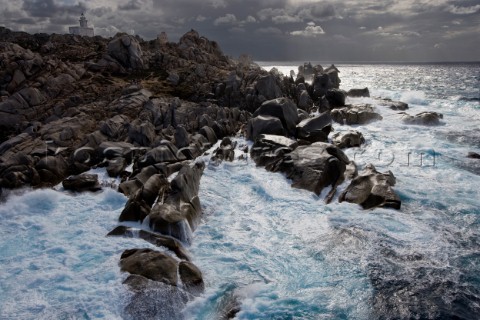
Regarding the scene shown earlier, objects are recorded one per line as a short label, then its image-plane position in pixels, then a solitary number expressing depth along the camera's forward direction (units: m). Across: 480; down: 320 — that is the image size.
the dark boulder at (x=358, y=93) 66.56
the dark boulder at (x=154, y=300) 13.59
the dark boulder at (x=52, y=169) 26.45
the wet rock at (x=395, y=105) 54.69
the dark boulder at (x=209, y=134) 36.72
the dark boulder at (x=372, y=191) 22.31
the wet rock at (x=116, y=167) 27.31
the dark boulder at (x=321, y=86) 61.10
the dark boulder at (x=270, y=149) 30.41
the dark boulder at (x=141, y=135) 33.12
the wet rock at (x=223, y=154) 31.72
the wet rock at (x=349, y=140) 35.59
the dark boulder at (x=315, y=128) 36.75
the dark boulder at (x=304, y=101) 53.53
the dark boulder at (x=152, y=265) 15.12
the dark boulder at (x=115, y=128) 34.03
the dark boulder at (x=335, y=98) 54.03
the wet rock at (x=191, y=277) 15.07
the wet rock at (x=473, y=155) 31.64
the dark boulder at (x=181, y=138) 32.50
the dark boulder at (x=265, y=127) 36.59
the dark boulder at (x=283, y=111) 38.53
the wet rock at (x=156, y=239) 17.44
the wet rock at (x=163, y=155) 27.39
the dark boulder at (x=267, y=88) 50.41
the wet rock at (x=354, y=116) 46.25
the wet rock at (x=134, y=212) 20.31
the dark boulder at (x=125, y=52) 60.81
